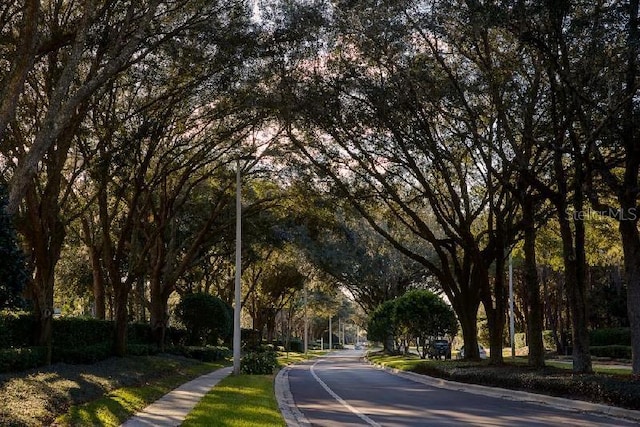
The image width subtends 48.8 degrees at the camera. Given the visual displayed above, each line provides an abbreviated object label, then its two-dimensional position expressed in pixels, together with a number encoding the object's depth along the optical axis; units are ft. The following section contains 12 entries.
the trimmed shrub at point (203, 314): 123.95
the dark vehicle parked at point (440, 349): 129.49
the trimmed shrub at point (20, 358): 53.21
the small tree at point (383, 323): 141.08
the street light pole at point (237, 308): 79.97
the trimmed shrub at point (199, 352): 113.80
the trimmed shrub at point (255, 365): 88.89
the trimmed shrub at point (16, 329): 60.75
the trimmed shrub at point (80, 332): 74.28
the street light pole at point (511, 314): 139.87
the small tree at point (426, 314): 123.03
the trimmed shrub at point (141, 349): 89.81
